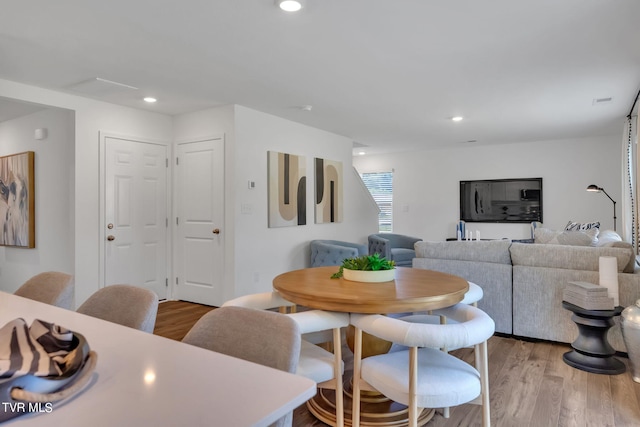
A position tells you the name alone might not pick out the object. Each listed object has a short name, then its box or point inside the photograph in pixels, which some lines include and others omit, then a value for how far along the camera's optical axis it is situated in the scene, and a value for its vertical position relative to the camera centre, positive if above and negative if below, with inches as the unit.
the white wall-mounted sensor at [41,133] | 176.6 +35.8
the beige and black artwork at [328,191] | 229.9 +12.8
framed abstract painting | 182.9 +6.1
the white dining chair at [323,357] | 69.4 -26.9
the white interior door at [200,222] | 180.2 -4.4
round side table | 108.3 -38.1
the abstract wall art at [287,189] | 194.5 +11.9
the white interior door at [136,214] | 171.8 -0.6
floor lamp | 227.5 +10.5
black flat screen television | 276.2 +8.2
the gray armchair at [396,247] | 222.1 -22.0
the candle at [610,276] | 111.8 -18.5
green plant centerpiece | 91.0 -13.5
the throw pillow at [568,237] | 183.4 -12.6
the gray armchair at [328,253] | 194.9 -20.8
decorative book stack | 108.6 -24.1
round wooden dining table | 74.3 -16.5
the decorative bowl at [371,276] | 90.9 -14.8
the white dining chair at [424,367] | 62.4 -27.7
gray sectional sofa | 121.6 -21.5
